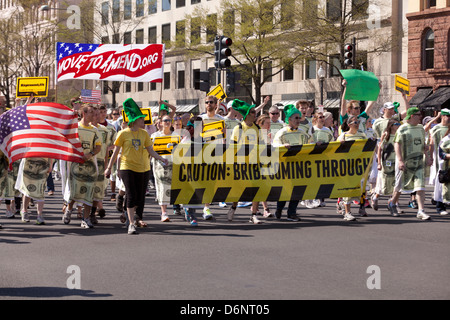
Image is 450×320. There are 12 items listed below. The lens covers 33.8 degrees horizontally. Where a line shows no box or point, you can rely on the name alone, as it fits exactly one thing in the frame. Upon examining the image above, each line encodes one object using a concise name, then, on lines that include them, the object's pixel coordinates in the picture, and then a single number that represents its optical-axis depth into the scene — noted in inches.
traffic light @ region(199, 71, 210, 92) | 802.8
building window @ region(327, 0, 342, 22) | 1513.2
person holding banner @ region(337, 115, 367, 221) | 494.9
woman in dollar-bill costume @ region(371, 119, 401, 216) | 527.2
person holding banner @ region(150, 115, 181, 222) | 474.6
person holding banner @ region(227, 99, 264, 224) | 471.8
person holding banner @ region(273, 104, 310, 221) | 480.4
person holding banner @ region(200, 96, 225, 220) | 497.7
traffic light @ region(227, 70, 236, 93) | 849.5
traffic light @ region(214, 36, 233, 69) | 776.1
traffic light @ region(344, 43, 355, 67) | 845.8
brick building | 1491.1
